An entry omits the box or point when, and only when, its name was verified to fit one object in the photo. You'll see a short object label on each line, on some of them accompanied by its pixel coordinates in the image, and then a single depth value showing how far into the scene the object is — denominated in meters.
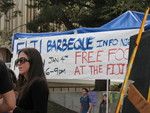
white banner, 5.70
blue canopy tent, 5.93
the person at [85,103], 11.89
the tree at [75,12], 16.11
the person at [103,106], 11.83
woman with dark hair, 3.41
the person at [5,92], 3.03
